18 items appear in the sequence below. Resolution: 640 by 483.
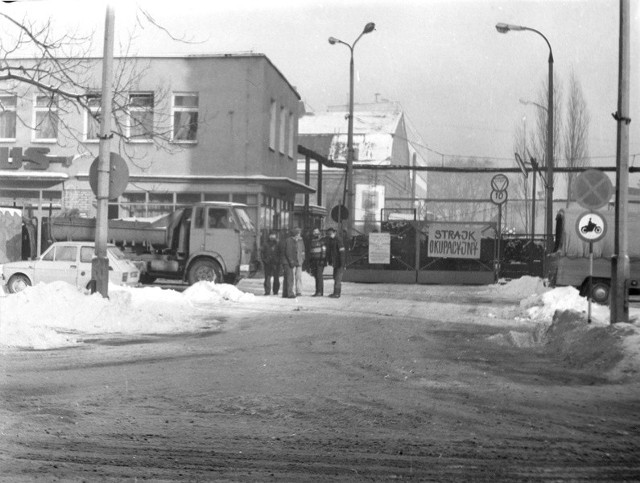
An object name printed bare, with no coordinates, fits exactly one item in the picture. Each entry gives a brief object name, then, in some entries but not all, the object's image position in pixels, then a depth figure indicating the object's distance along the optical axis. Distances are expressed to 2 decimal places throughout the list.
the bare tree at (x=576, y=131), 27.21
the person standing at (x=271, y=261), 22.78
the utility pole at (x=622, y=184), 13.18
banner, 29.33
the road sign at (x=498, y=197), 28.17
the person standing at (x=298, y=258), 21.98
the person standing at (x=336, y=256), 22.25
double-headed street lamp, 29.81
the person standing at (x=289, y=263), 21.62
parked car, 20.75
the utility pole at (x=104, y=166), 14.72
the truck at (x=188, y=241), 23.05
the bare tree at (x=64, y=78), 13.54
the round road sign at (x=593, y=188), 13.76
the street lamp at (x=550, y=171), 25.79
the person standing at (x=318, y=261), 22.48
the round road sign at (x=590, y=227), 14.21
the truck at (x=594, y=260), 20.89
